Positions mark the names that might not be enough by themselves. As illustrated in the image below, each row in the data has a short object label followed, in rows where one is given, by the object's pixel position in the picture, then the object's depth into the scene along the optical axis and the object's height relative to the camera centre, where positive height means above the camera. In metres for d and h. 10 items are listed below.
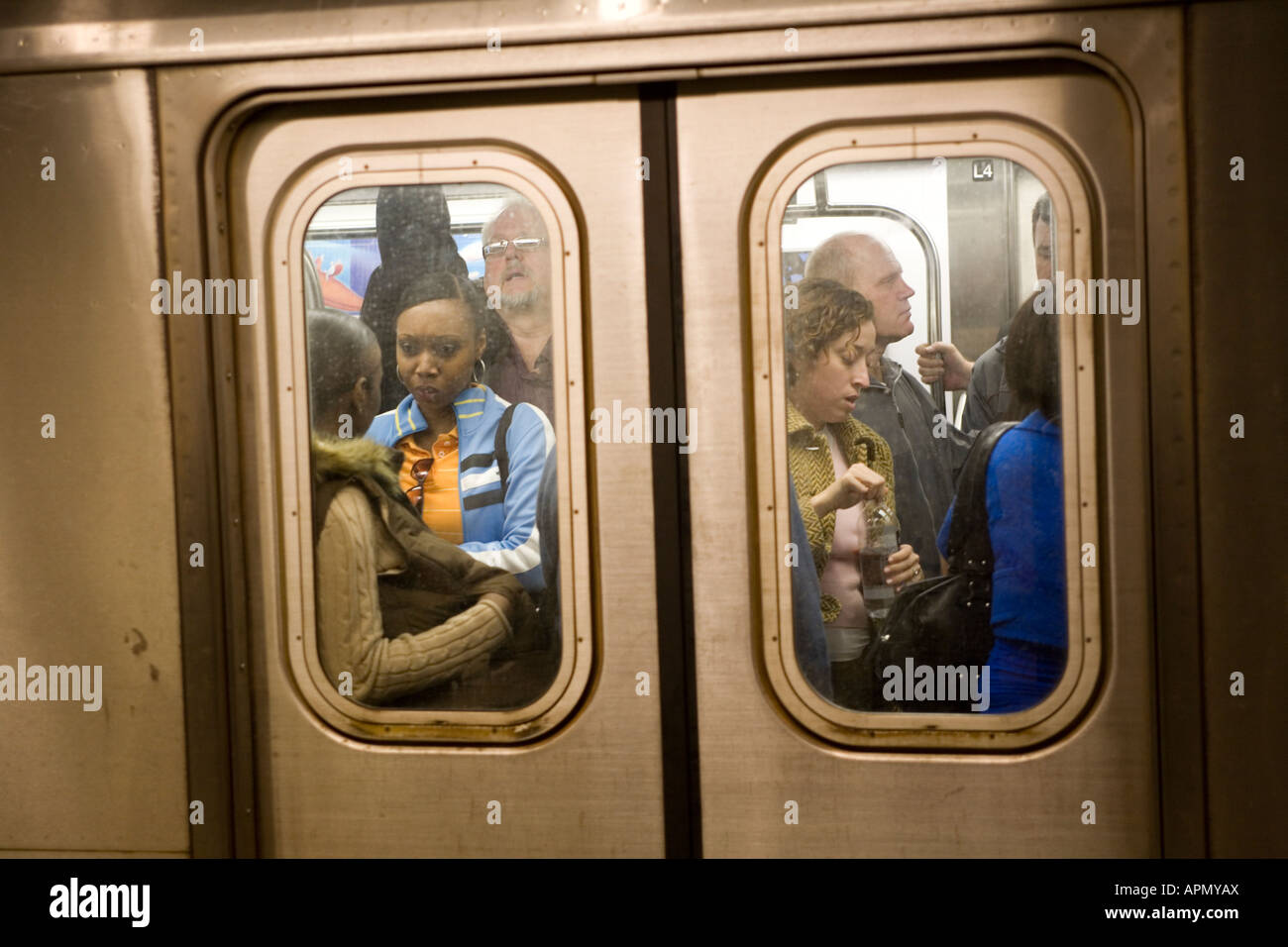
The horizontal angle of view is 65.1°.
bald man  2.24 +0.08
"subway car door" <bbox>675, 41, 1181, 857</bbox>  2.18 -0.02
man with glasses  2.33 +0.38
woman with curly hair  2.27 -0.01
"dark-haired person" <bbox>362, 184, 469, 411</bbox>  2.35 +0.52
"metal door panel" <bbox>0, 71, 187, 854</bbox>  2.37 -0.02
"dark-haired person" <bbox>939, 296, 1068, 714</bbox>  2.21 -0.20
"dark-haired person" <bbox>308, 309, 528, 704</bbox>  2.39 -0.27
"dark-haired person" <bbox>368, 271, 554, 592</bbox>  2.36 +0.06
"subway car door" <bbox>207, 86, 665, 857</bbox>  2.31 -0.11
